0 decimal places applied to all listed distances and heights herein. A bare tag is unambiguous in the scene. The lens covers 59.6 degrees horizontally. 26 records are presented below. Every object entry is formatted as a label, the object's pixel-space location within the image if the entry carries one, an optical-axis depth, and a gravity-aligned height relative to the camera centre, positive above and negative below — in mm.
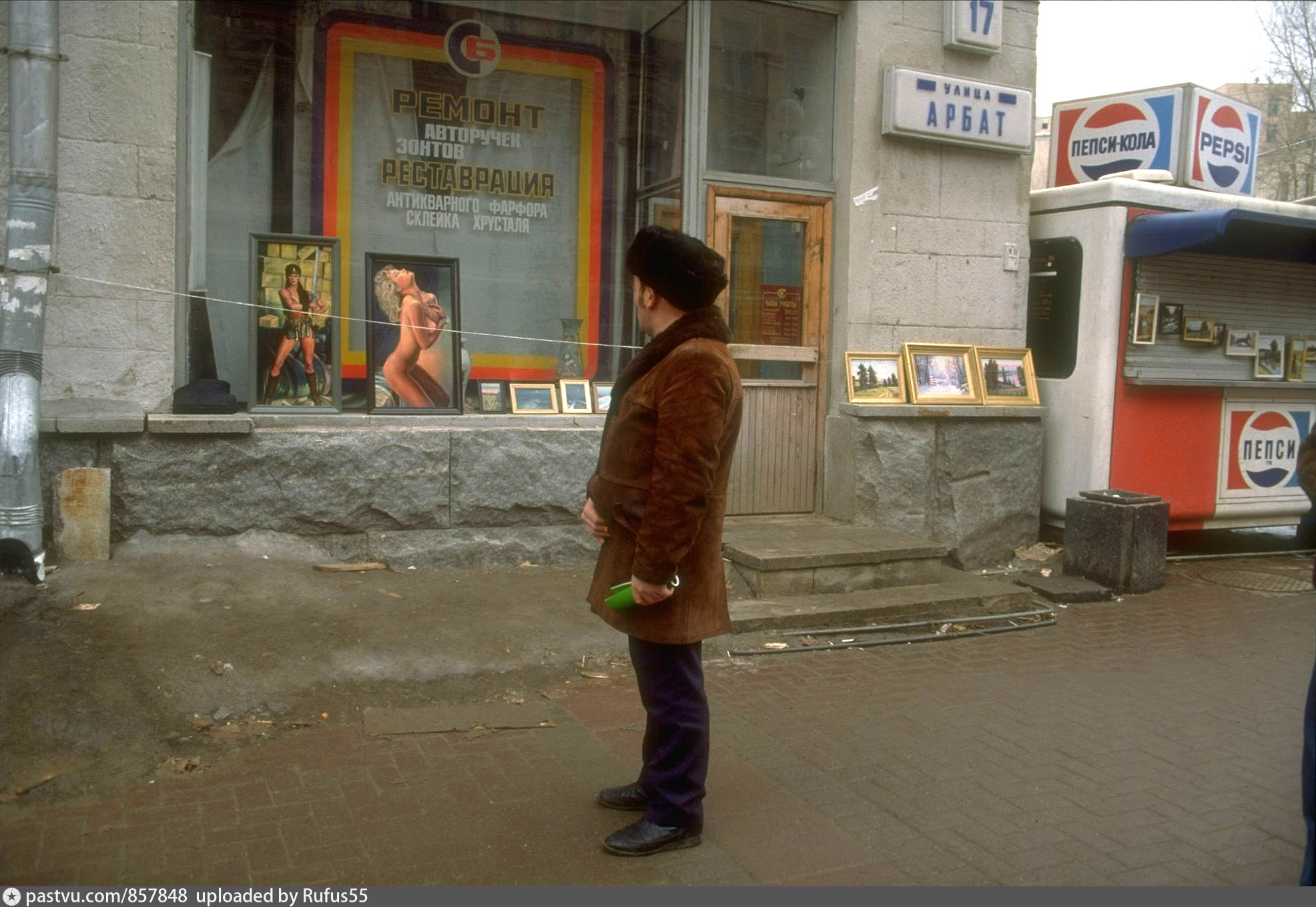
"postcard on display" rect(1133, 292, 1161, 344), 8039 +346
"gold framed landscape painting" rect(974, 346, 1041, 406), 8016 -87
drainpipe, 5332 +300
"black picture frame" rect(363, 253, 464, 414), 6746 +53
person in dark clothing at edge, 3098 -1109
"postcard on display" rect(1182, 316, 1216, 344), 8344 +277
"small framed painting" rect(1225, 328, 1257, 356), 8578 +201
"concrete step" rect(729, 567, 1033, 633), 6133 -1371
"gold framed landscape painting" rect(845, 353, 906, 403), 7672 -129
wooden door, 7719 +147
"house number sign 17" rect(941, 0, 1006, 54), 7734 +2274
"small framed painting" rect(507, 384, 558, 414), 7137 -309
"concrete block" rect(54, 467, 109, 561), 5637 -888
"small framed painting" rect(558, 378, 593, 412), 7277 -286
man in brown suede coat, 3400 -461
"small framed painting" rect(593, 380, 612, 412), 7355 -298
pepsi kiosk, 8008 +343
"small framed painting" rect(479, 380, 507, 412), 7098 -303
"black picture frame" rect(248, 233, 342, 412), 6359 +95
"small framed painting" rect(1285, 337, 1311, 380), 8875 +101
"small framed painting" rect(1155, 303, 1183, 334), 8219 +352
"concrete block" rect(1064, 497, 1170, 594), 7387 -1150
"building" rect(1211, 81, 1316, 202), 24516 +5044
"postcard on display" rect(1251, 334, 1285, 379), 8727 +105
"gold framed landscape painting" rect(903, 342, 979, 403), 7762 -86
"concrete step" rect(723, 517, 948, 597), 6531 -1169
